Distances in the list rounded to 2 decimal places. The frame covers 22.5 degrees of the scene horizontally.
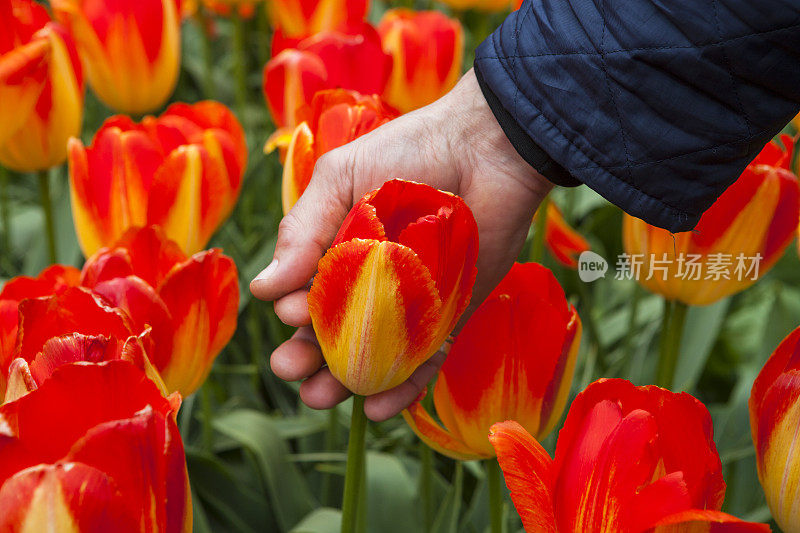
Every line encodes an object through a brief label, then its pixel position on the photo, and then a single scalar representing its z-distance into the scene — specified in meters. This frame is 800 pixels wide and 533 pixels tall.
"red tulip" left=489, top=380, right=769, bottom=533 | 0.62
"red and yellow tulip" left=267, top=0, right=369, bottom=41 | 1.03
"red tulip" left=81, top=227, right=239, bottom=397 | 0.69
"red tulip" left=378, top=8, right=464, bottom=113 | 0.99
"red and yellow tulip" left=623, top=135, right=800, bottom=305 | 0.78
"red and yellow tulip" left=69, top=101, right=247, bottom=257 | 0.80
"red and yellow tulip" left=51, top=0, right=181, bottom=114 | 0.92
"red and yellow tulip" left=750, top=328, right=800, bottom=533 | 0.65
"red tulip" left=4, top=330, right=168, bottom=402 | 0.63
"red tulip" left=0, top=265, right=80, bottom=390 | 0.67
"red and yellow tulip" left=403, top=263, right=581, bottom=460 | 0.70
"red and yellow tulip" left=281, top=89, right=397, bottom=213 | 0.74
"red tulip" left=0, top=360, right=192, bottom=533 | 0.59
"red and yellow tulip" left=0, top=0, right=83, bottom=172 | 0.78
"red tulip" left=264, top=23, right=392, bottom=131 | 0.85
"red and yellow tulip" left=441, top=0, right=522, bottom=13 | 1.17
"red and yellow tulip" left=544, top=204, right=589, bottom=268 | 0.94
